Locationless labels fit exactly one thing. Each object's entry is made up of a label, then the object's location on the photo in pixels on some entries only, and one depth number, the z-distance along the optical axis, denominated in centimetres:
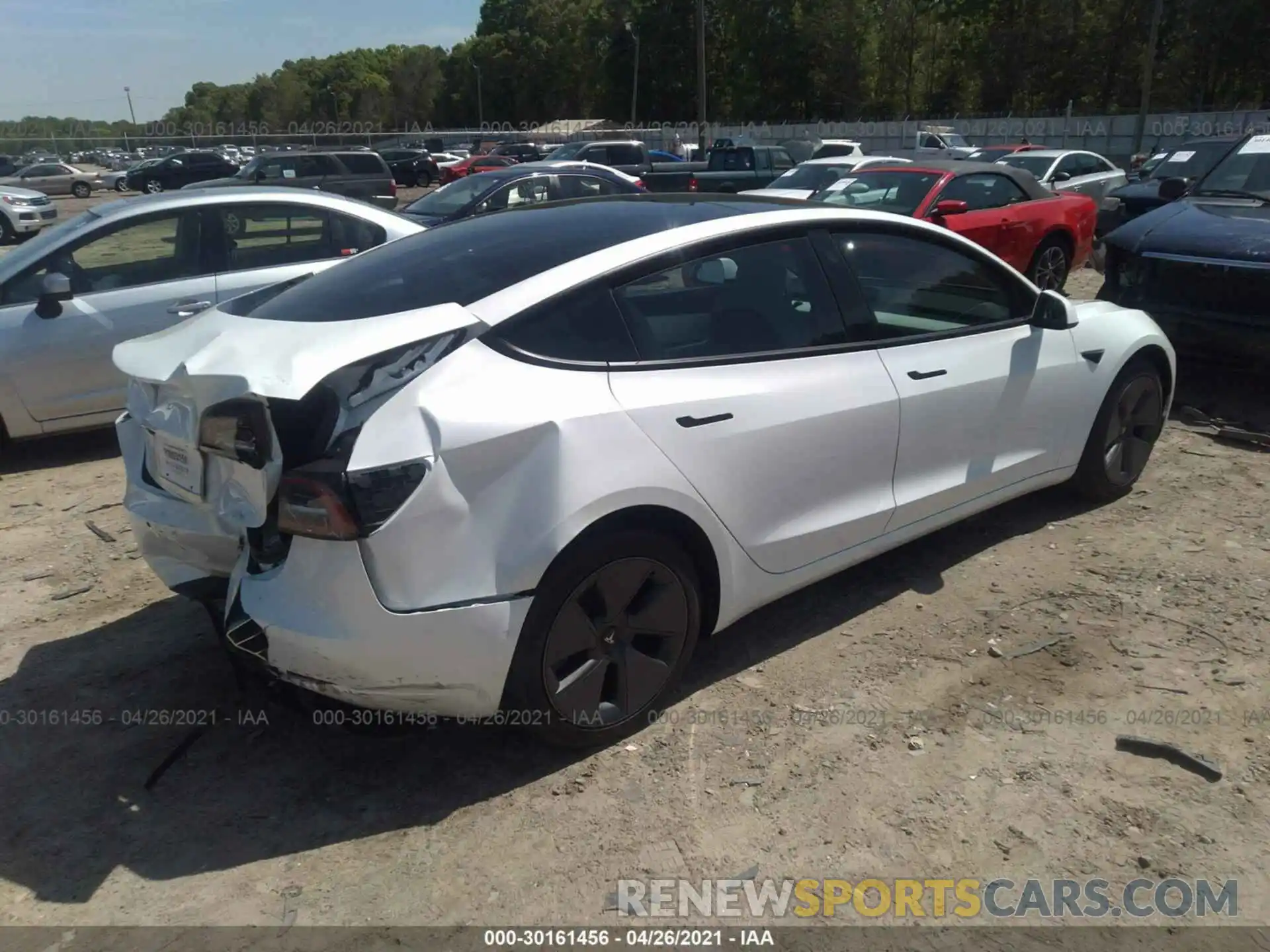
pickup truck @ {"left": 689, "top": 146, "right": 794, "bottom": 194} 1956
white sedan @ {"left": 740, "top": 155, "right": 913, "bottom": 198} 1330
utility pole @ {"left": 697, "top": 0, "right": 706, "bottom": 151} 3509
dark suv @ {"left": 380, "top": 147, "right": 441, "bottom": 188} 3856
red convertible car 1017
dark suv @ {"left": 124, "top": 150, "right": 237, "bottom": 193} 3491
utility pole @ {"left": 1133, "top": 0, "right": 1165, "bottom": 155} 3553
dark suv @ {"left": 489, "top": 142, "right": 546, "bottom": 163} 3784
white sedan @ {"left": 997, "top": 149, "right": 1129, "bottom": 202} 1622
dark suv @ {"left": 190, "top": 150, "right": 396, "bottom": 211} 2198
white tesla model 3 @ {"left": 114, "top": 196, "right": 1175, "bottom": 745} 269
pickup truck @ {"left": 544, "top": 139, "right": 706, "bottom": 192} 2422
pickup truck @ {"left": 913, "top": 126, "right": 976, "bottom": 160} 3381
